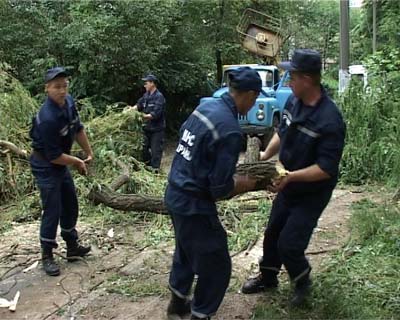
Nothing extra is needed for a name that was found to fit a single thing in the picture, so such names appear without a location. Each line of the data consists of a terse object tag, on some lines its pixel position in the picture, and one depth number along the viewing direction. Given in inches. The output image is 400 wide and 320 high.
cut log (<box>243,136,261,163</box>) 264.4
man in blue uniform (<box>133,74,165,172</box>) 389.1
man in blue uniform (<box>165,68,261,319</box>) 127.2
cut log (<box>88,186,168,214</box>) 231.3
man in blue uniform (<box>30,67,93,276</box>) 187.0
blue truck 513.7
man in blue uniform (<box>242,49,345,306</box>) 142.3
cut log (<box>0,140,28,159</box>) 301.0
